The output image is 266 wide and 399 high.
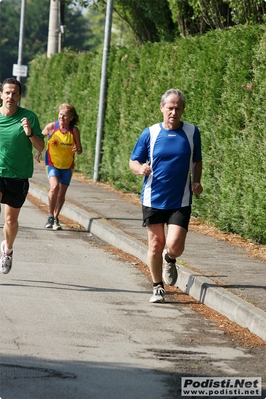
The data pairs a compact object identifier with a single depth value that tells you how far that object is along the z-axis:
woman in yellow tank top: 26.16
